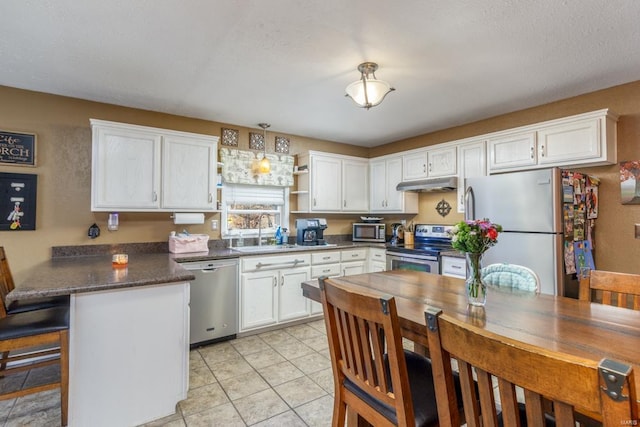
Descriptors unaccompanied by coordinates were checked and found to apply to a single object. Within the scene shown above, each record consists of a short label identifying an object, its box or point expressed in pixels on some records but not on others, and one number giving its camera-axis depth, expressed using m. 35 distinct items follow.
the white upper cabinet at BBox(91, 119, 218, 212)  2.94
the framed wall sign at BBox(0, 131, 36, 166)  2.78
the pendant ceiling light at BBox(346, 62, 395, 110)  2.29
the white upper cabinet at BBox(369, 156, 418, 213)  4.38
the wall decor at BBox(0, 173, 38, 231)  2.78
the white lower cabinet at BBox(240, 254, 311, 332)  3.39
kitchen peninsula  1.85
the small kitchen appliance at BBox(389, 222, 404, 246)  4.43
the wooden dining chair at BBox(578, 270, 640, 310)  1.59
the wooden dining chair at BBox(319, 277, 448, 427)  1.08
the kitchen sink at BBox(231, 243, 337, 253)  3.62
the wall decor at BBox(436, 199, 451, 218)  4.11
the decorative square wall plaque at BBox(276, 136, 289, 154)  4.32
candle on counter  2.47
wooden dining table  1.08
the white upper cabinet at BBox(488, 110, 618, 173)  2.67
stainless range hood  3.69
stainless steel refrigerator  2.52
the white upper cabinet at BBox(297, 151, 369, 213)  4.27
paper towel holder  3.36
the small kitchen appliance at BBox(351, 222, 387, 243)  4.52
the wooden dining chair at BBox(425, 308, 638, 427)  0.54
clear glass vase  1.51
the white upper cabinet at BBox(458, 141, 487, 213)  3.48
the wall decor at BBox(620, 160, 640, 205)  2.66
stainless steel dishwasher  3.06
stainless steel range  3.46
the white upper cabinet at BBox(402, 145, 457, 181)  3.80
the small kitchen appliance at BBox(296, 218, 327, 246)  4.23
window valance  3.86
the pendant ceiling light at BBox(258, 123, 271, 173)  3.86
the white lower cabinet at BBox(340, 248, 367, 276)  4.12
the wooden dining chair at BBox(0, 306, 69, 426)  1.80
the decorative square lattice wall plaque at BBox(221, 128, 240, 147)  3.90
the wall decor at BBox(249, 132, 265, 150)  4.10
